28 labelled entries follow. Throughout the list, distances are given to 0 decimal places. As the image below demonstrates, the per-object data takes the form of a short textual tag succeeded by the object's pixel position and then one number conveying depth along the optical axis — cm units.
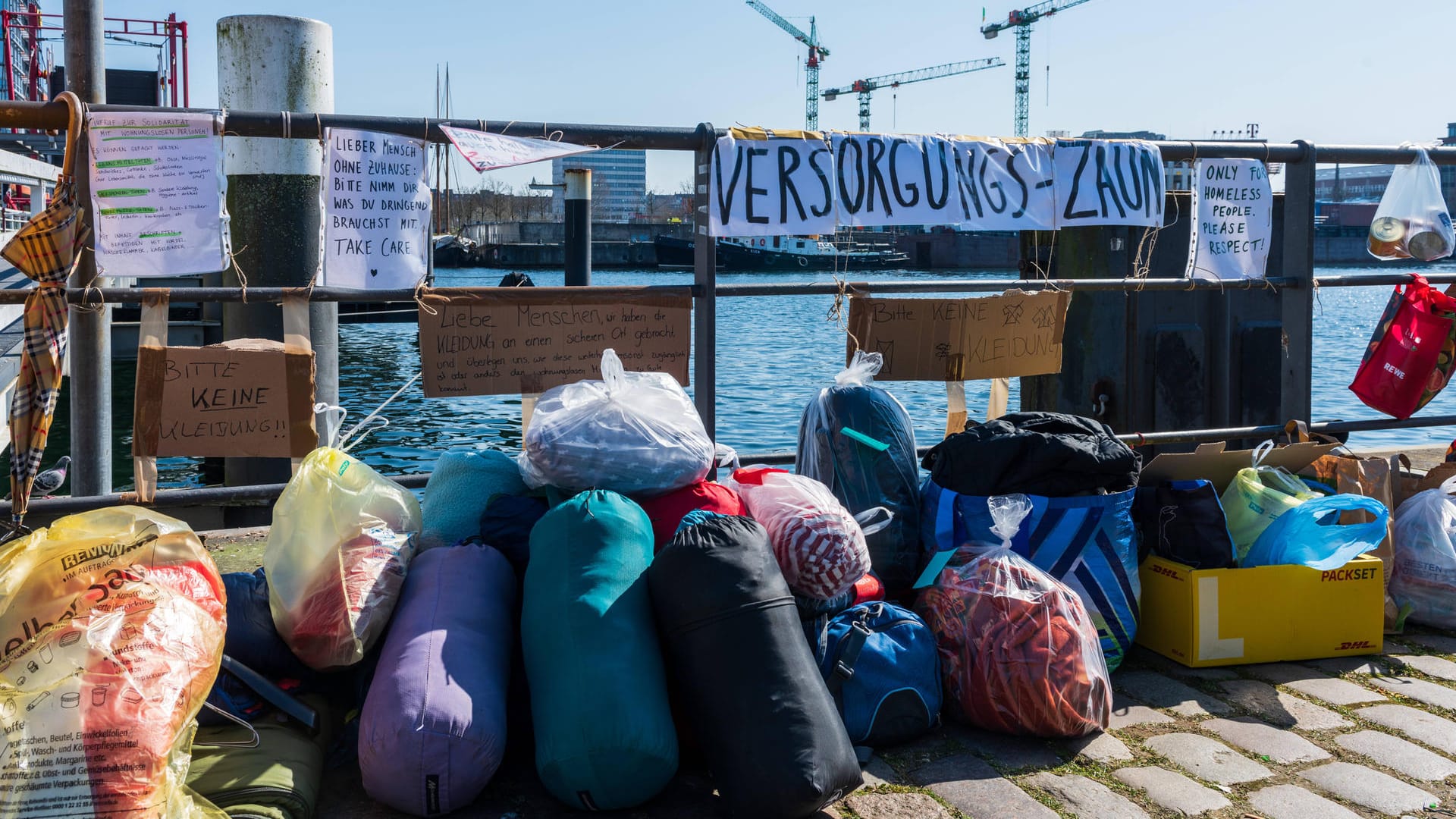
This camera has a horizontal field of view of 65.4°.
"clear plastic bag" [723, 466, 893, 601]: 308
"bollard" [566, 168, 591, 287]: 1108
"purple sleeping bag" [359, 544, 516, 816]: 249
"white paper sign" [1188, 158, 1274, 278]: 473
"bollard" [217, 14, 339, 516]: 550
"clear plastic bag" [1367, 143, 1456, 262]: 508
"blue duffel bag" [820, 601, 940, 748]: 293
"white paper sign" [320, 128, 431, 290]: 358
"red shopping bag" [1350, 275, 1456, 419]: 470
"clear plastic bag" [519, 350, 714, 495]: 318
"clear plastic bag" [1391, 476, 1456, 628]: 385
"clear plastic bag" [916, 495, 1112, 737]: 297
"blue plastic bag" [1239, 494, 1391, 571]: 353
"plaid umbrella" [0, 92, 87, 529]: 316
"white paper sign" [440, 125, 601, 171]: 362
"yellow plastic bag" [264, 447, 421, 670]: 276
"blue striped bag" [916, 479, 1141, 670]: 340
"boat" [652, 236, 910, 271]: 5206
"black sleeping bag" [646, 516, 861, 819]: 246
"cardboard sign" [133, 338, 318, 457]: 342
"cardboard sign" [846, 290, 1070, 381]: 431
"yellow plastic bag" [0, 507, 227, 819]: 214
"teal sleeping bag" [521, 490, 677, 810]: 251
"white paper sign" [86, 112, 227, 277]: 333
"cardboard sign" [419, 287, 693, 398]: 370
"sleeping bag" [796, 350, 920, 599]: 361
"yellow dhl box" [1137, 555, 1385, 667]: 349
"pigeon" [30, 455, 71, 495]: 352
